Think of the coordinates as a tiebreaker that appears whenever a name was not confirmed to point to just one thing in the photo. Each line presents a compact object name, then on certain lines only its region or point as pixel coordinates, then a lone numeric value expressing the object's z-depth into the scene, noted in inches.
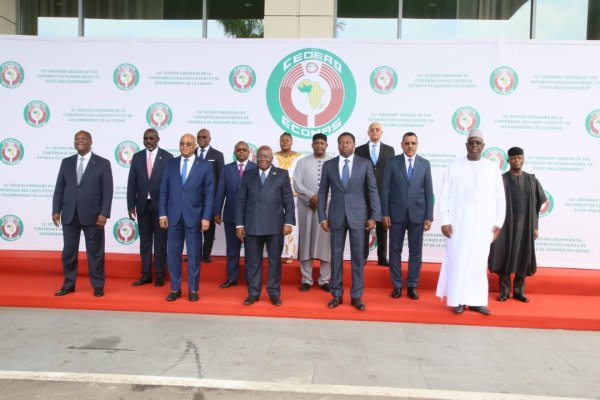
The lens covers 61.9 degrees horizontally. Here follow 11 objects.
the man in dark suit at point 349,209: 197.9
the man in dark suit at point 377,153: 233.6
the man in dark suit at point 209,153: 240.2
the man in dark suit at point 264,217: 201.3
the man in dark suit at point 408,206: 211.8
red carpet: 195.9
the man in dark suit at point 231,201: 227.6
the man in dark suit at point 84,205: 210.7
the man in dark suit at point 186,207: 206.4
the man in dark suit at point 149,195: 226.8
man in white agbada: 197.5
